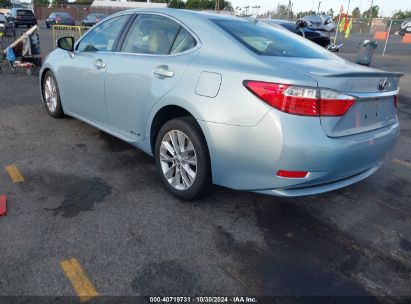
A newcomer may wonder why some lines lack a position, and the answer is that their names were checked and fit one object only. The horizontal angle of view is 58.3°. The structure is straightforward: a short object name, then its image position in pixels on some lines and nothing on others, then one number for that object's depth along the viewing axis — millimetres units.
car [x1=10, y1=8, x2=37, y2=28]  30172
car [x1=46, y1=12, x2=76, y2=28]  30469
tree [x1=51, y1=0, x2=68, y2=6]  85250
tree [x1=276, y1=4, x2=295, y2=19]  45450
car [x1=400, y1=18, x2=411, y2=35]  36481
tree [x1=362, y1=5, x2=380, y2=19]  77138
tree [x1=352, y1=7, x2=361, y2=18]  82525
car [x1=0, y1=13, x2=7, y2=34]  12230
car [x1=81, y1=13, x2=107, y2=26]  29250
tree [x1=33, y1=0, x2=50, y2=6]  86000
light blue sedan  2555
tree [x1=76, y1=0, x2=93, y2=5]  81562
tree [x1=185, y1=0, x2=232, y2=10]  69062
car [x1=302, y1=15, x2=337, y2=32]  27016
